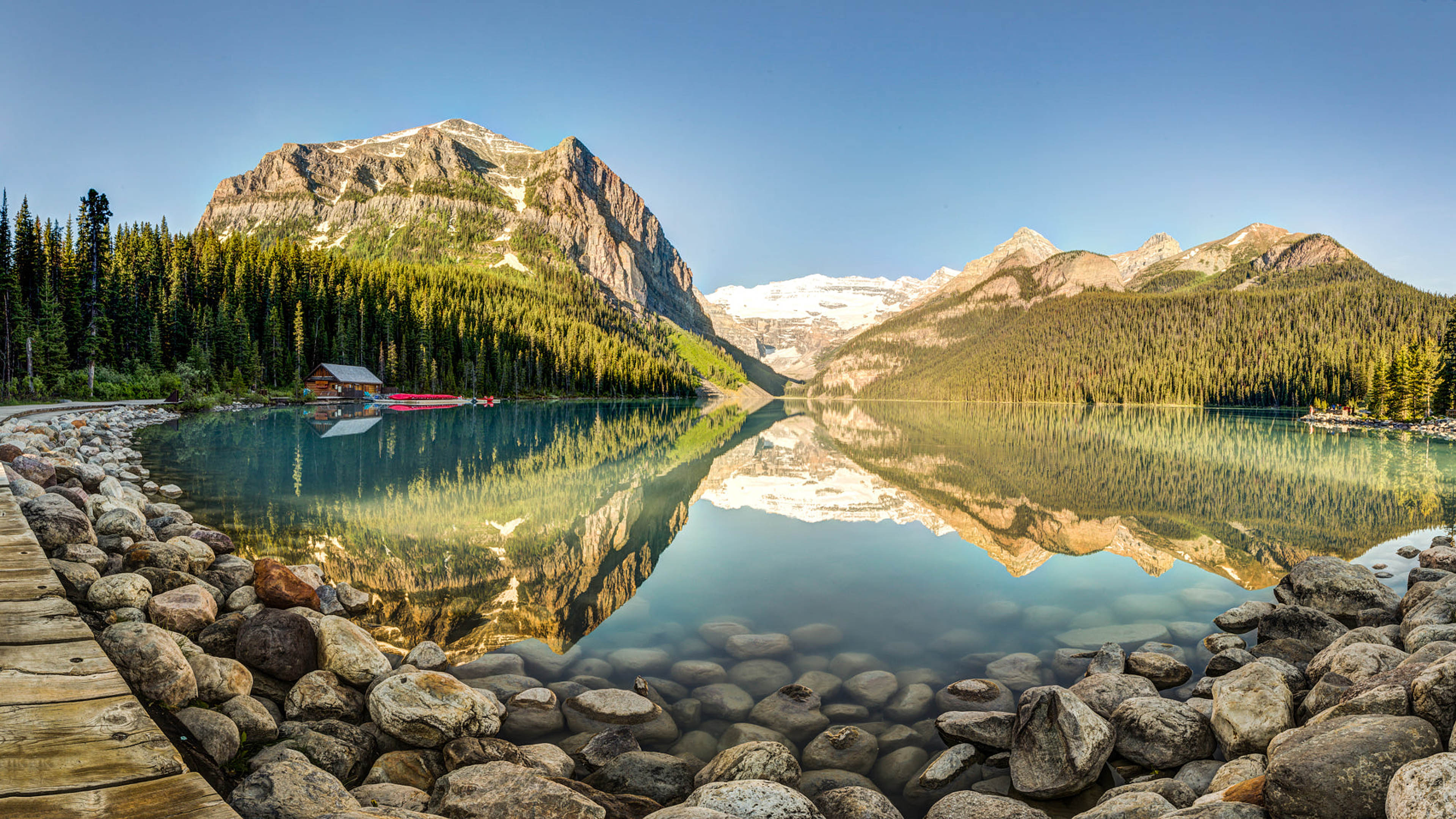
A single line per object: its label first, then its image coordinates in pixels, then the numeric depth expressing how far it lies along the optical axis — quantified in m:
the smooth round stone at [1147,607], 11.23
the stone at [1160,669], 8.54
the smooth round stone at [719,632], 9.84
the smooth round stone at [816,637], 9.69
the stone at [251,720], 6.00
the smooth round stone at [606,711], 7.32
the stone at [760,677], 8.35
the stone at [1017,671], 8.49
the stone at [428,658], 8.34
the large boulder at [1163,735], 6.50
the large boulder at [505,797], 4.88
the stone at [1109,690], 7.48
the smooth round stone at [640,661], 8.84
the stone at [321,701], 6.72
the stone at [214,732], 5.47
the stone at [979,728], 6.83
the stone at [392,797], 5.25
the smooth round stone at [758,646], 9.38
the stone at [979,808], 5.41
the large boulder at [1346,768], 4.45
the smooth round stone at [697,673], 8.55
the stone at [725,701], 7.70
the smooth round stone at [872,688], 8.03
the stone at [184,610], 7.43
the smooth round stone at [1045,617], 10.73
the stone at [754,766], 5.96
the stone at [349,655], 7.42
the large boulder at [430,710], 6.50
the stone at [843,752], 6.67
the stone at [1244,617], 10.38
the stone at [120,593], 7.19
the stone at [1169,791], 5.61
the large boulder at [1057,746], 6.07
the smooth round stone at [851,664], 8.82
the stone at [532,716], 7.09
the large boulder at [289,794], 4.52
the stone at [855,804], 5.45
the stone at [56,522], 8.45
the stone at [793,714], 7.35
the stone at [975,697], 7.83
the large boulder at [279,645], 7.30
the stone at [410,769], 5.83
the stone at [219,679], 6.23
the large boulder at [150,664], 5.68
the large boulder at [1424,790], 3.89
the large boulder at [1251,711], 6.37
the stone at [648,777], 5.95
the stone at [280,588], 9.02
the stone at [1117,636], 9.97
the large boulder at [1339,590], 10.42
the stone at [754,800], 4.93
